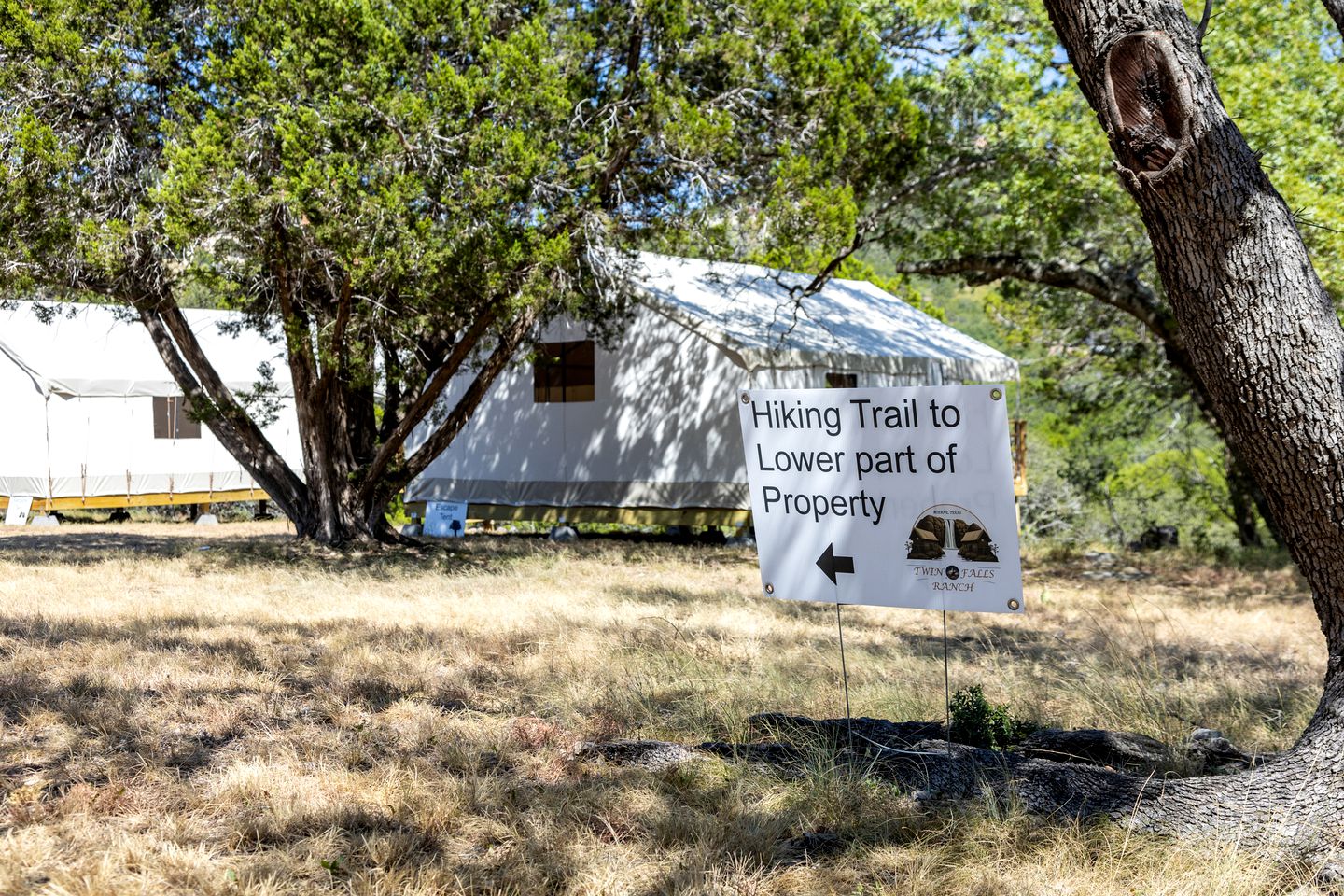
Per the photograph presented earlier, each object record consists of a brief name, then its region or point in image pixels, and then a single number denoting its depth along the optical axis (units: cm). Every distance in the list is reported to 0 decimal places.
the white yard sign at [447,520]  1734
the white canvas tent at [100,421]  1780
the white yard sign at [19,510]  1770
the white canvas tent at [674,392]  1527
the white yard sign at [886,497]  438
